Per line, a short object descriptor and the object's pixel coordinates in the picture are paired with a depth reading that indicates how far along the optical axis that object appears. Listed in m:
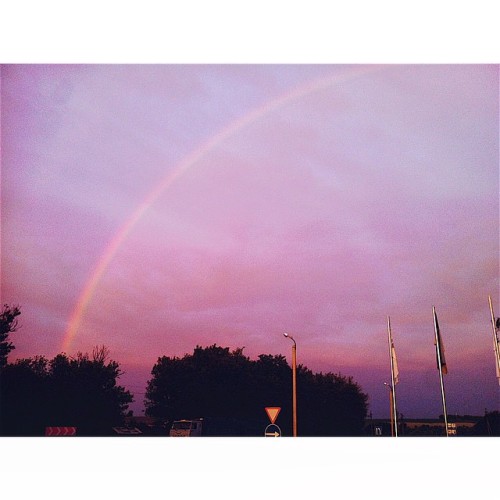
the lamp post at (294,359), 27.02
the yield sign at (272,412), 20.41
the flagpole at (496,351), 23.80
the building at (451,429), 25.58
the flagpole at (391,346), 31.64
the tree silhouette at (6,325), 46.09
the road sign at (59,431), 29.44
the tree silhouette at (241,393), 54.66
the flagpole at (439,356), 23.31
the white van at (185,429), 35.16
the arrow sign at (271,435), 22.67
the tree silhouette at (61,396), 40.50
